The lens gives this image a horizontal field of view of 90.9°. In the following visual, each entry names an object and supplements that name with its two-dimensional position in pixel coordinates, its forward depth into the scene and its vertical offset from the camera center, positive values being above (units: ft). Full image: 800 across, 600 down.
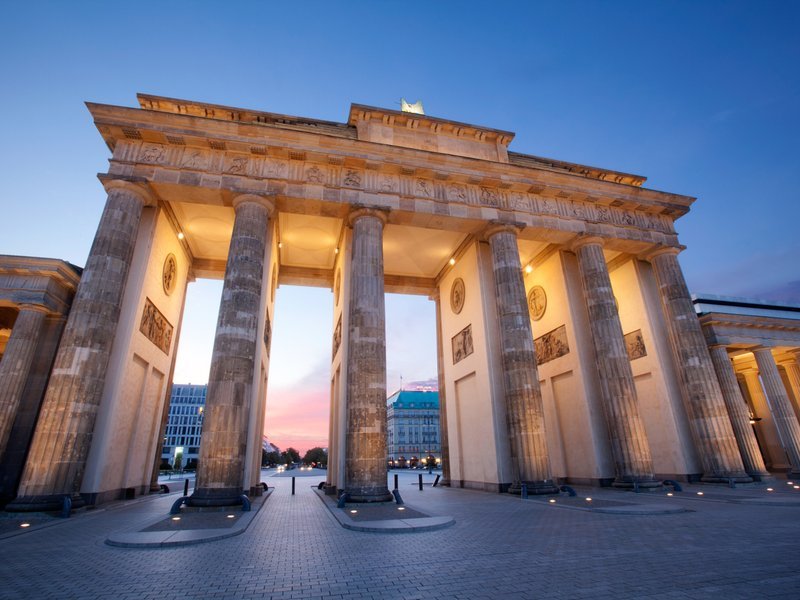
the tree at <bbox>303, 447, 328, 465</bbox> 403.03 -3.41
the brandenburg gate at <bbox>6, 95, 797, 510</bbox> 44.86 +20.95
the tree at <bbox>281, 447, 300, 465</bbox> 404.77 -1.89
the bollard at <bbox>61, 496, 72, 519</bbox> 37.23 -4.09
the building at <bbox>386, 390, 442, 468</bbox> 319.88 +18.06
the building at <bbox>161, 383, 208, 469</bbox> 340.18 +29.98
